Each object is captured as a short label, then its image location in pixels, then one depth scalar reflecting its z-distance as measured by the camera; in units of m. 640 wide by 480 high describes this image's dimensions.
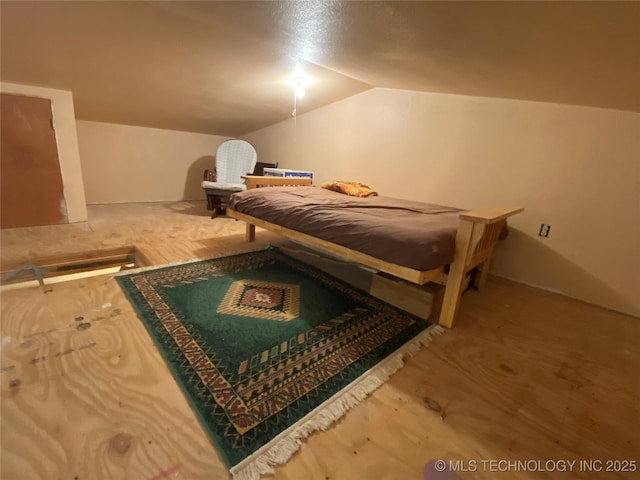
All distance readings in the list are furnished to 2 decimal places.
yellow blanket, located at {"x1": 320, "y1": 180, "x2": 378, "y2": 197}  2.90
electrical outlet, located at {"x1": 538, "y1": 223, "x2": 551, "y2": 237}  2.34
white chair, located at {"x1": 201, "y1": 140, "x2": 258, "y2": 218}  3.98
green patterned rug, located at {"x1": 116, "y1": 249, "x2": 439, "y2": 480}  0.97
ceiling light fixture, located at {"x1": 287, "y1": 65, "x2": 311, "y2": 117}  2.79
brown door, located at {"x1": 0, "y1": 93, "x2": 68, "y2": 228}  2.70
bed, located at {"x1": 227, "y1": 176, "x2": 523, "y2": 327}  1.47
